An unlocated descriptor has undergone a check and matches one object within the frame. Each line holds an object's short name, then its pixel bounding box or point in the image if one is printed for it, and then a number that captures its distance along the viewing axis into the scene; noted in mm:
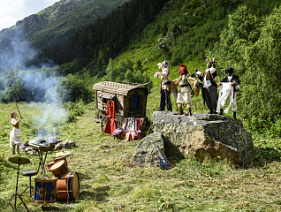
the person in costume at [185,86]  10182
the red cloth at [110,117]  17188
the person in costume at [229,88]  10143
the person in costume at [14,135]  12281
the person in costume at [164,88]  11578
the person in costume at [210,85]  10102
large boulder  9298
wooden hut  16906
